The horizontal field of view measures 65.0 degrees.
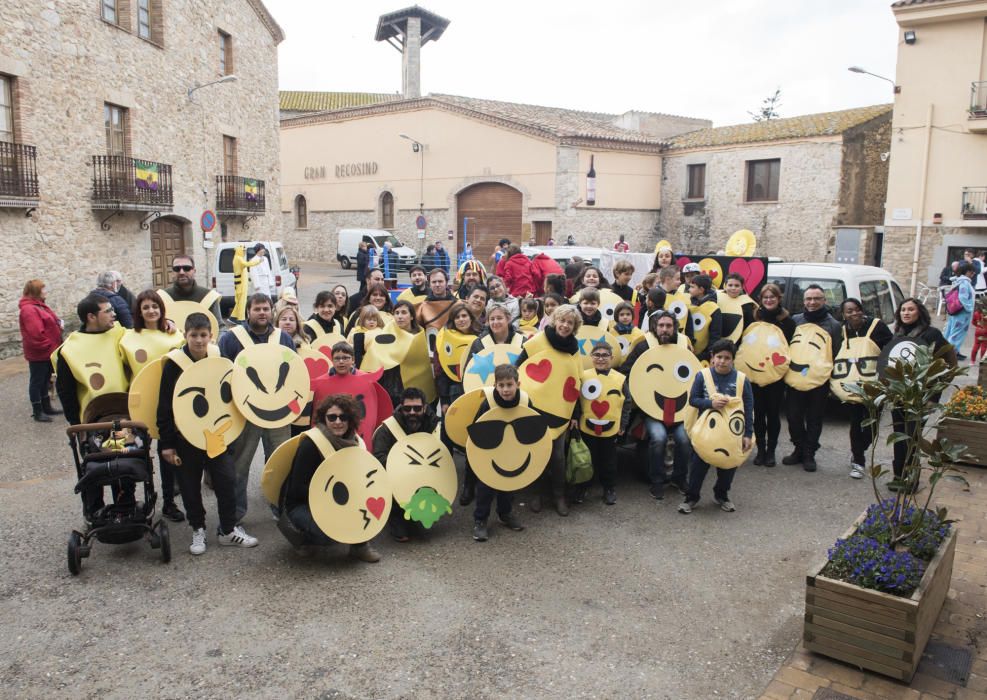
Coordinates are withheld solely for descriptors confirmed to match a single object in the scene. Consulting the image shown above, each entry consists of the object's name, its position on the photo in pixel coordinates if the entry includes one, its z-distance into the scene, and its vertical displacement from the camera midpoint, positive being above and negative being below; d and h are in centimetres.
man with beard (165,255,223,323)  808 -43
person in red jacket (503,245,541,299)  1154 -39
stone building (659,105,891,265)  2748 +272
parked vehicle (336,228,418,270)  3238 +12
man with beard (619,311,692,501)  696 -164
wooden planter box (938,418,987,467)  779 -176
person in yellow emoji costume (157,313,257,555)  559 -132
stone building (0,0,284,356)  1533 +256
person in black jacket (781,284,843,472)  778 -149
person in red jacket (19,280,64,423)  937 -120
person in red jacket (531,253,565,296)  1153 -26
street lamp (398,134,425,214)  3500 +338
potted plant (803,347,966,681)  415 -173
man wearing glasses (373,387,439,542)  602 -140
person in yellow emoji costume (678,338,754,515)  637 -139
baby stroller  537 -171
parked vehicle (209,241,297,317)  1908 -61
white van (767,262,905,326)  1010 -35
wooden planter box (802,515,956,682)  410 -197
